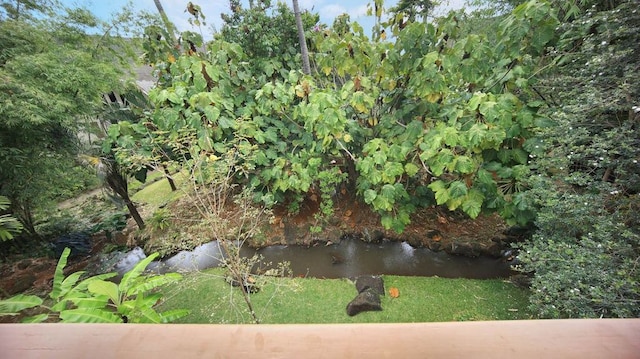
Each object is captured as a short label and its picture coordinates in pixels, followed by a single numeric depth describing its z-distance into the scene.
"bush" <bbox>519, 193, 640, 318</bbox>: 1.33
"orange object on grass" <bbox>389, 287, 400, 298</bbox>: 2.70
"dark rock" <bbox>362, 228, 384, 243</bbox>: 3.86
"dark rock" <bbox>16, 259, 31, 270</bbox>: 3.51
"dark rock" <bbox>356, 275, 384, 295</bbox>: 2.74
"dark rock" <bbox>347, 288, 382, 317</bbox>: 2.49
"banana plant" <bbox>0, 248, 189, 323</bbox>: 1.69
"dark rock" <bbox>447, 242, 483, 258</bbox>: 3.35
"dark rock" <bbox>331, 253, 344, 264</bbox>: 3.52
